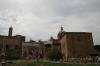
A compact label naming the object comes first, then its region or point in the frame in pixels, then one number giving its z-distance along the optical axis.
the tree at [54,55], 20.16
